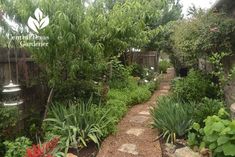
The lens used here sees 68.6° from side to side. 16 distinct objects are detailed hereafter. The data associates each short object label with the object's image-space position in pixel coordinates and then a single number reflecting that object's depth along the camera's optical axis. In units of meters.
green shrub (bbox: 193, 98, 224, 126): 3.12
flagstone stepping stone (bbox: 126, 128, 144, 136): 3.65
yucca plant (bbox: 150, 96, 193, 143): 3.13
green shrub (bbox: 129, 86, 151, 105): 5.64
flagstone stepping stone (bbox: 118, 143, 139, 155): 3.01
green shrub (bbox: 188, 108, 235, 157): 2.09
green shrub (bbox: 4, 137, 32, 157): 2.60
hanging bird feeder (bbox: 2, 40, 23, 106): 2.50
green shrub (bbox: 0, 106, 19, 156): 2.77
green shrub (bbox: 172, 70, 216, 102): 4.14
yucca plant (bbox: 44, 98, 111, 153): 2.95
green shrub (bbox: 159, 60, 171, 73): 12.86
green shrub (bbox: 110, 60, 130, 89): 6.20
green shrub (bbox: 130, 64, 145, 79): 8.31
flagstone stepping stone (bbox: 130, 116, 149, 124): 4.25
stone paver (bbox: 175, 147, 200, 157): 2.60
